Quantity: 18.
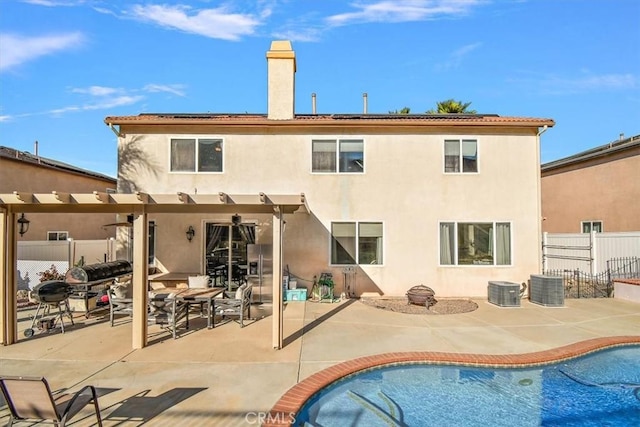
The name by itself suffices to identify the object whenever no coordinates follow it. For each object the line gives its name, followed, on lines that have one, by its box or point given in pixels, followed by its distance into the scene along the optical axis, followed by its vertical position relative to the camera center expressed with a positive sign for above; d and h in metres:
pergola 6.46 +0.12
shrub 11.48 -1.78
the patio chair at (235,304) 8.17 -2.03
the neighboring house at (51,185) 14.21 +1.80
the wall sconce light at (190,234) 11.79 -0.39
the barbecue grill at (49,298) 7.77 -1.77
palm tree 23.42 +8.23
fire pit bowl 10.18 -2.24
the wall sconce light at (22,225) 11.59 -0.08
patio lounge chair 3.44 -1.90
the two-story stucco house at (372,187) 11.56 +1.24
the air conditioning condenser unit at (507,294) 10.23 -2.19
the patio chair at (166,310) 7.65 -2.12
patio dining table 8.00 -1.77
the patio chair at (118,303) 8.05 -1.95
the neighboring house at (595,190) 15.27 +1.68
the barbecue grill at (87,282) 9.28 -1.67
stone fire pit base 9.72 -2.54
